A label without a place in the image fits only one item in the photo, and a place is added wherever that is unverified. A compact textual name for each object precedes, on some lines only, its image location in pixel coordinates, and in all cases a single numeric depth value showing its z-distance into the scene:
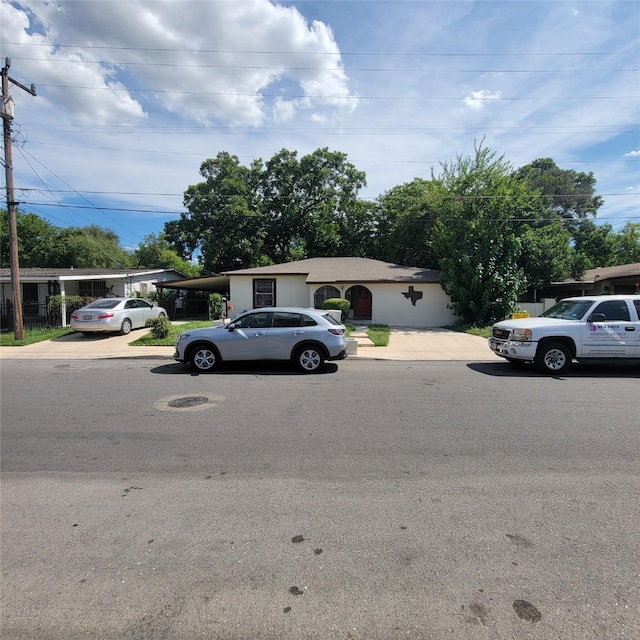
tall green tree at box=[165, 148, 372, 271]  33.97
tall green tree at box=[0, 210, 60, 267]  44.06
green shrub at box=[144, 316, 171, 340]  14.77
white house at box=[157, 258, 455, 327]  21.03
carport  23.09
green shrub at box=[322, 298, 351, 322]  18.47
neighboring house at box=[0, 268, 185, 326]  21.71
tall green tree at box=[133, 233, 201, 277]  54.41
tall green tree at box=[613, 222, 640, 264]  38.10
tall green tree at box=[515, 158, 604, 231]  40.31
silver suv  9.19
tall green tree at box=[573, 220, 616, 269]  35.78
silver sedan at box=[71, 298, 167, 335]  15.53
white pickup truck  8.96
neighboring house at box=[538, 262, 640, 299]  22.03
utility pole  14.76
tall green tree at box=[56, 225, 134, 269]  44.81
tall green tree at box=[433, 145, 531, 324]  18.73
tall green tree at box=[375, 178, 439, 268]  28.76
